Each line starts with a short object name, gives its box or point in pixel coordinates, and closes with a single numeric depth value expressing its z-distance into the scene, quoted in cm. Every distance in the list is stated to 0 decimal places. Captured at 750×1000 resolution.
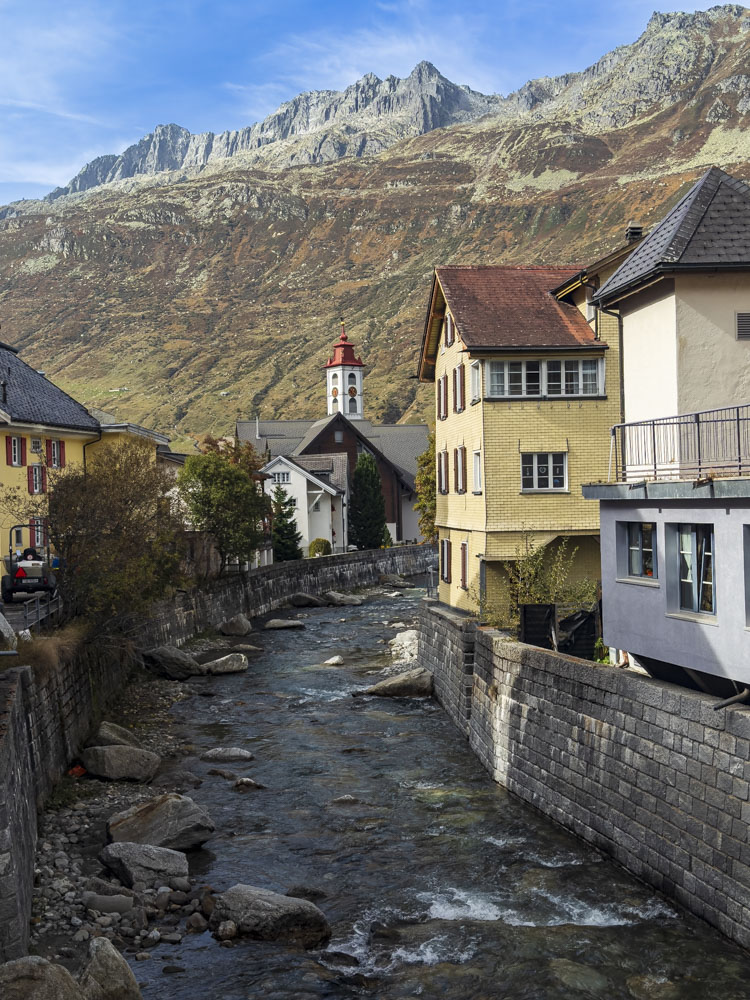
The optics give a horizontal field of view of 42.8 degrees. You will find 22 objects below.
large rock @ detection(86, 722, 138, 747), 2472
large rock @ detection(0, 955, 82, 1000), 1096
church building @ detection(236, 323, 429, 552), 8494
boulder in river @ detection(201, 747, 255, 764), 2497
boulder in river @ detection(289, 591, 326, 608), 6109
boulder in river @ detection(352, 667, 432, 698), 3206
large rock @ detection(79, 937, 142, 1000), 1191
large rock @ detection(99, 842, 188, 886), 1650
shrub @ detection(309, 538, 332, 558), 7656
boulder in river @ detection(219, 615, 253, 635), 4802
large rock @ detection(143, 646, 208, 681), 3553
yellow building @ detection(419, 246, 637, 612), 3219
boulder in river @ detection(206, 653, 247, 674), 3764
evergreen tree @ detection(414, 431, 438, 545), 6494
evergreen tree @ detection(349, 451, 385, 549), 8550
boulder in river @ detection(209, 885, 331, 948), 1479
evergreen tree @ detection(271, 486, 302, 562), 7219
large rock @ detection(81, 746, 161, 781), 2256
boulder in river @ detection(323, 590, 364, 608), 6153
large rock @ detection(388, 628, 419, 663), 3883
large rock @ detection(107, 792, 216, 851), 1823
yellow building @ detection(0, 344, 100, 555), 3922
